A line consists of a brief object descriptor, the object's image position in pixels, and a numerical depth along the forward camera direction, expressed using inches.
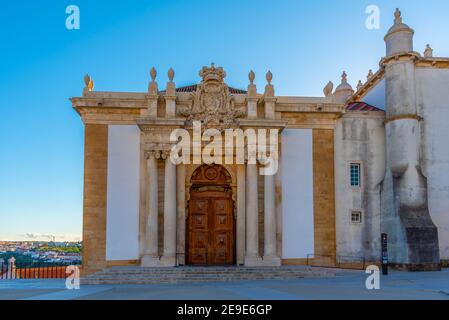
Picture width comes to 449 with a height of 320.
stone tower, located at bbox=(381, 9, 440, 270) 842.8
